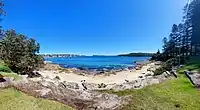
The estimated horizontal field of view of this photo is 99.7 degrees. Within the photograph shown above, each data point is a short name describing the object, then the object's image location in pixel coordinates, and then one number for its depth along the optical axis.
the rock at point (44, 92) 5.42
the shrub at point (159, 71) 14.02
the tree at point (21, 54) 12.07
